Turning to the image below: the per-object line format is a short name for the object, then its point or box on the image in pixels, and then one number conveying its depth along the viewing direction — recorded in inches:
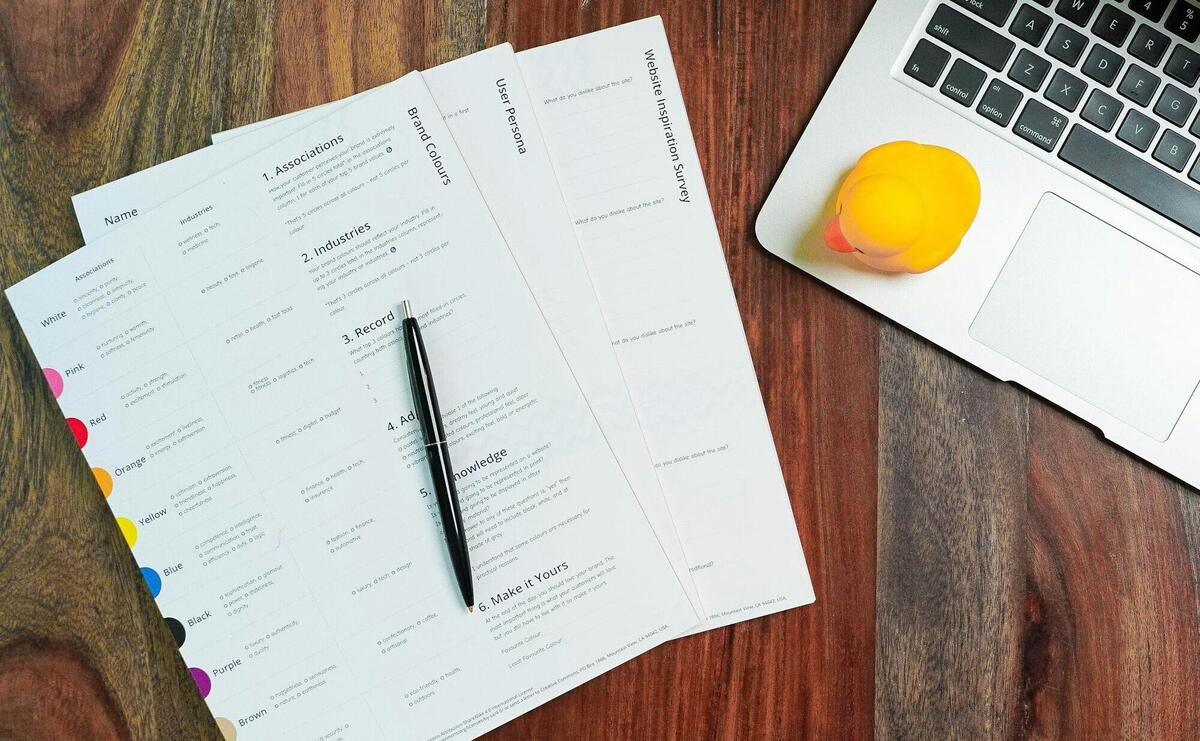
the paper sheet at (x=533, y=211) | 20.7
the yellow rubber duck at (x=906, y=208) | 18.0
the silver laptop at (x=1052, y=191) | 19.8
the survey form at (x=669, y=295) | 21.0
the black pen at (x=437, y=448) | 19.8
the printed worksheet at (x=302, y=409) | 20.2
